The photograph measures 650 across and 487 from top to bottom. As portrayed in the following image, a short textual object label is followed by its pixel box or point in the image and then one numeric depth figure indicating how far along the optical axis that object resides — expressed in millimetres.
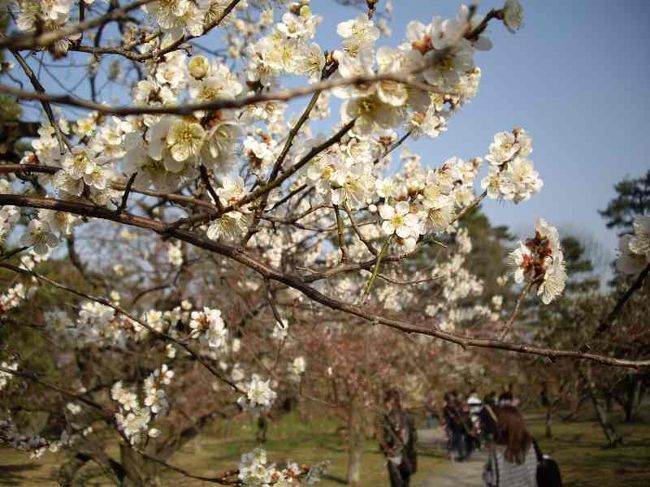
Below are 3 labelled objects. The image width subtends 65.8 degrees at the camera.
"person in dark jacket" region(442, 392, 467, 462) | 12230
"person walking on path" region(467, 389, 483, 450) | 11495
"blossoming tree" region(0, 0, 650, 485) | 1063
